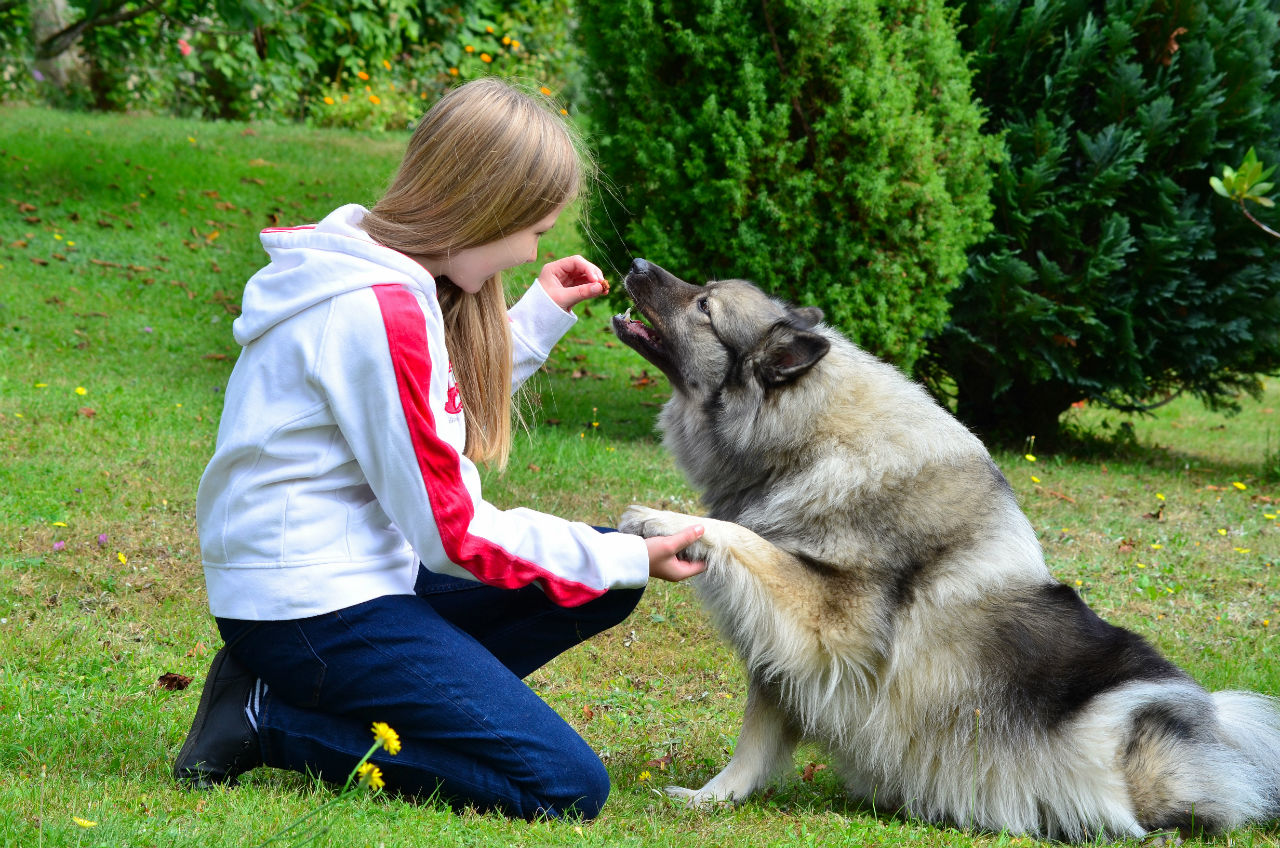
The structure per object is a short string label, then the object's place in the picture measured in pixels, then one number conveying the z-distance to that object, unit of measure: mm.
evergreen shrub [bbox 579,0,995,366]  6633
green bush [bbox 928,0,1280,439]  7297
